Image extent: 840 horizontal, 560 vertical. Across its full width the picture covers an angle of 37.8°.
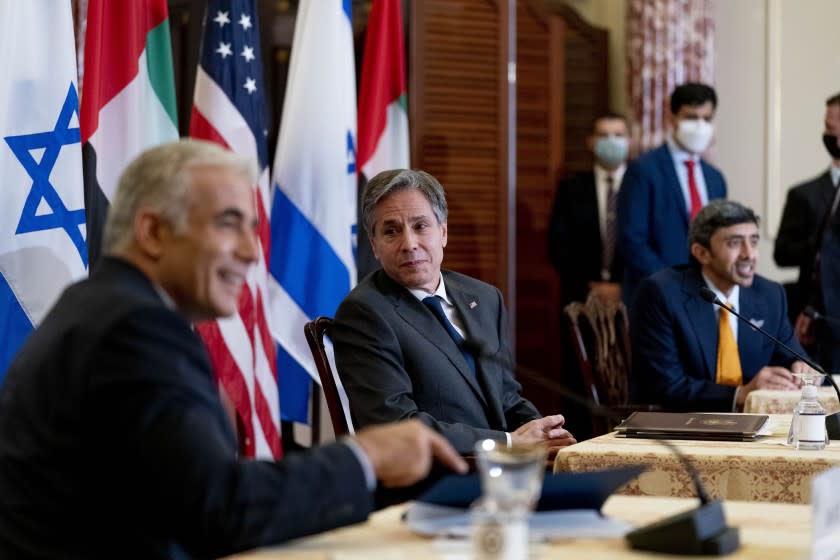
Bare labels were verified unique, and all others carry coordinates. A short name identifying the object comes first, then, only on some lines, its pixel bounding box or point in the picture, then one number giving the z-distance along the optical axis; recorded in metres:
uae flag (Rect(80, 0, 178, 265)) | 3.84
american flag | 4.28
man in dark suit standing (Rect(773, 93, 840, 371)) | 5.18
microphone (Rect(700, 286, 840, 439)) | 2.68
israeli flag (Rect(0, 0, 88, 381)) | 3.41
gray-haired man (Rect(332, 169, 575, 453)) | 2.80
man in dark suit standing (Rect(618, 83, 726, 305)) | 5.55
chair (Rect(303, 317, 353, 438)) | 2.84
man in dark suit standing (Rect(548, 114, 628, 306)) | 6.26
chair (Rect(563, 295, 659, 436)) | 4.25
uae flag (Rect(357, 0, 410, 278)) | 5.05
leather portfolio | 2.62
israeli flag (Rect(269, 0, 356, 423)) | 4.67
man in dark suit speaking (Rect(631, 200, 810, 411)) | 3.98
